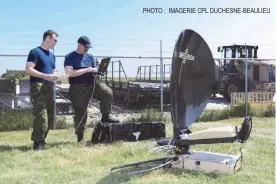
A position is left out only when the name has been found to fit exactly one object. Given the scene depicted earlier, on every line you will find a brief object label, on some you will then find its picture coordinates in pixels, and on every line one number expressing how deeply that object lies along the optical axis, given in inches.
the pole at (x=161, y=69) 394.8
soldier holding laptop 245.6
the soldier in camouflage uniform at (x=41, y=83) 229.8
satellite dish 174.2
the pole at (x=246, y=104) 419.2
